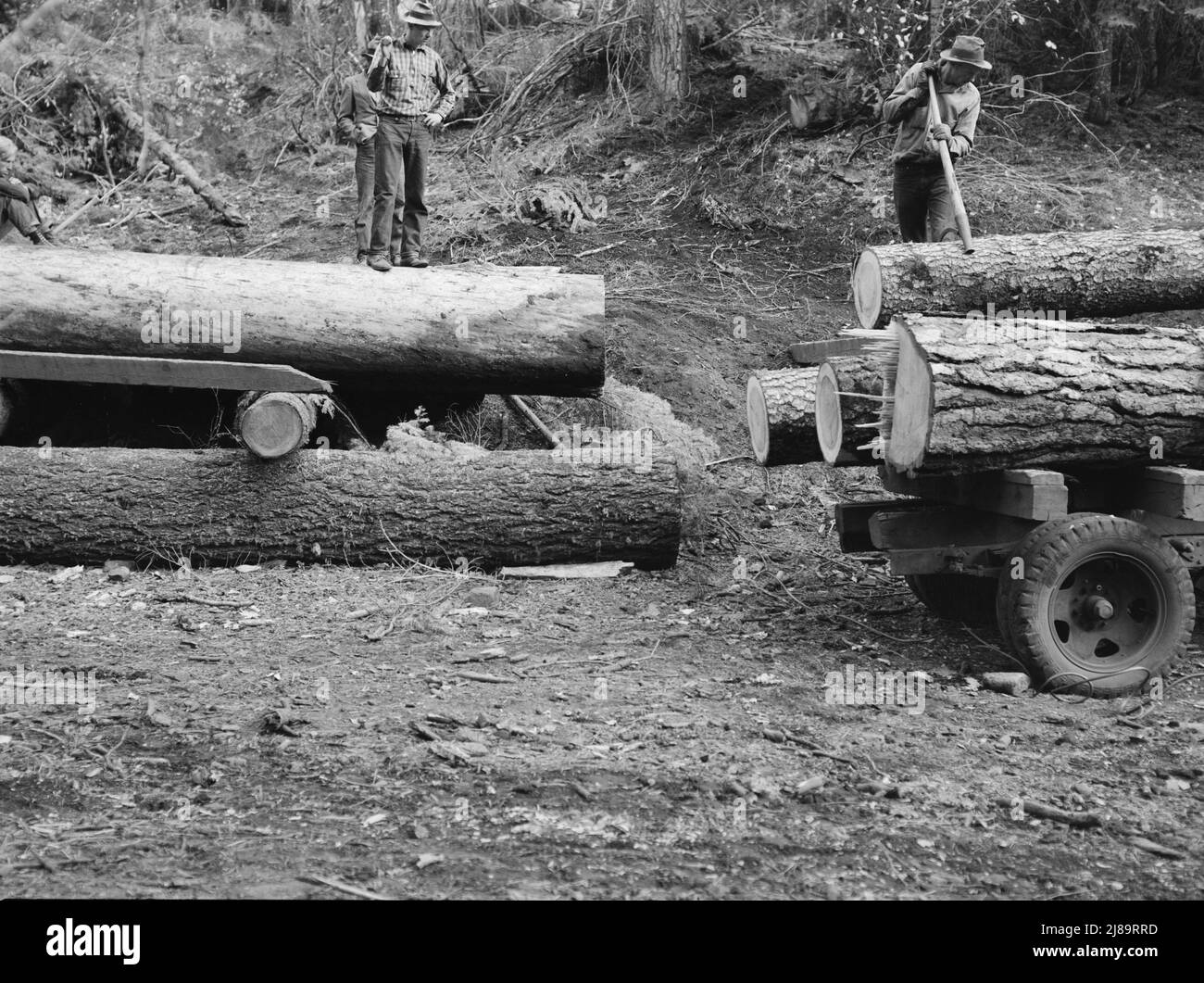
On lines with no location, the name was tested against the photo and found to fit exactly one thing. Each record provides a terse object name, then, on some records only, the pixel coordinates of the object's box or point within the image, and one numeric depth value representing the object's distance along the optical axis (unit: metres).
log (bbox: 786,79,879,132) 12.62
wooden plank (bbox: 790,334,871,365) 7.41
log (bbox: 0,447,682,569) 7.03
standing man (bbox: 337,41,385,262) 8.94
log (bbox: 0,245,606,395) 7.66
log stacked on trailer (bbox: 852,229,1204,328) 7.46
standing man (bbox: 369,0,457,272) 8.96
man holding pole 8.38
